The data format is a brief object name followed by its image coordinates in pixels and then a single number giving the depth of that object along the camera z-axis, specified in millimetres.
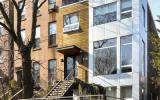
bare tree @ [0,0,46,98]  23359
